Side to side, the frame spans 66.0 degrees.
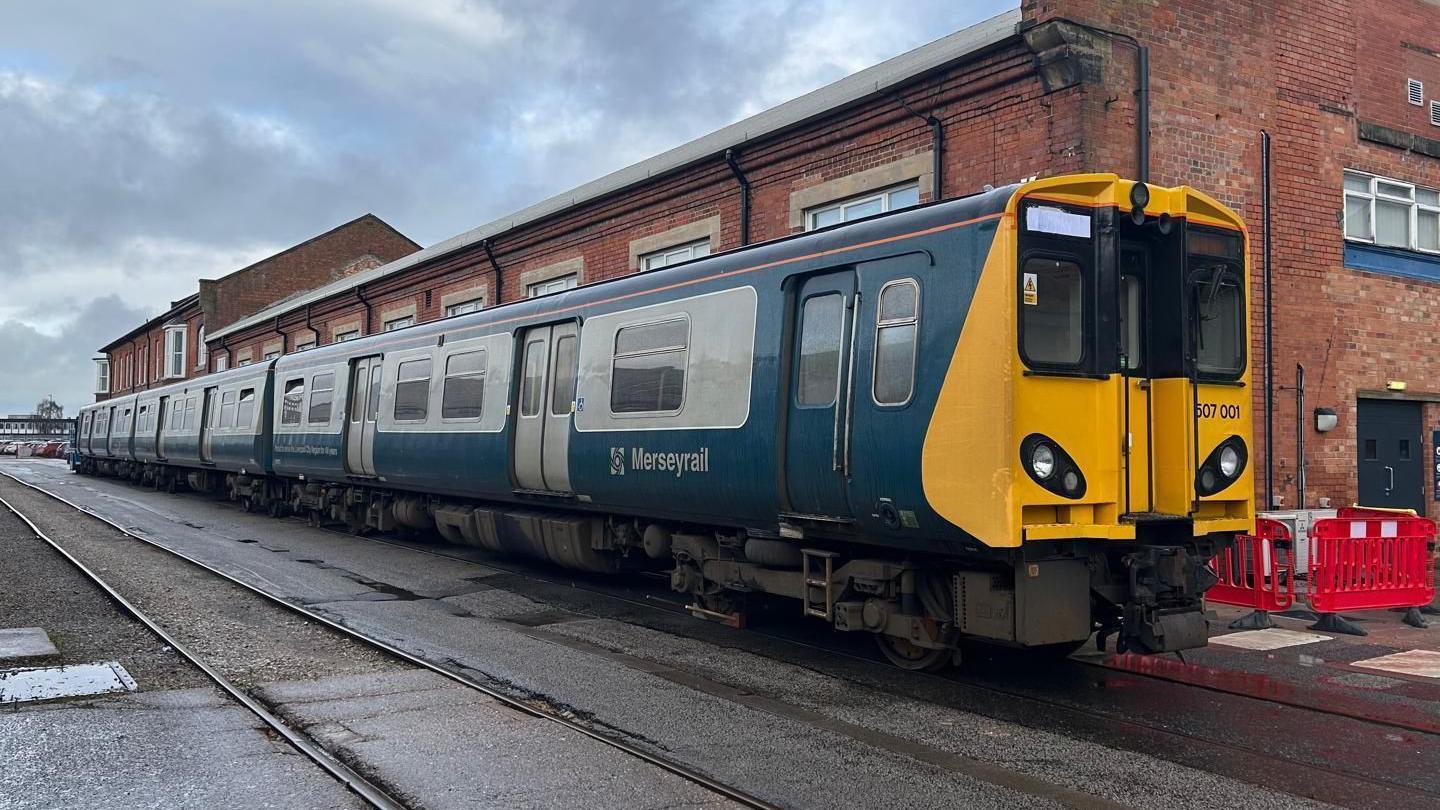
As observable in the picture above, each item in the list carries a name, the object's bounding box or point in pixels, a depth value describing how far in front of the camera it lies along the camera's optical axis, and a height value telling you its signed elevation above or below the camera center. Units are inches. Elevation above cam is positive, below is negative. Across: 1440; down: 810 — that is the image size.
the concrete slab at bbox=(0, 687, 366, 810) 194.4 -56.6
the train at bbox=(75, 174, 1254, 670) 259.4 +21.2
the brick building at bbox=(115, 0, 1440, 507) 454.9 +166.1
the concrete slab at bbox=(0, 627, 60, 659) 319.3 -53.9
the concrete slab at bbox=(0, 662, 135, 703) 270.1 -55.3
